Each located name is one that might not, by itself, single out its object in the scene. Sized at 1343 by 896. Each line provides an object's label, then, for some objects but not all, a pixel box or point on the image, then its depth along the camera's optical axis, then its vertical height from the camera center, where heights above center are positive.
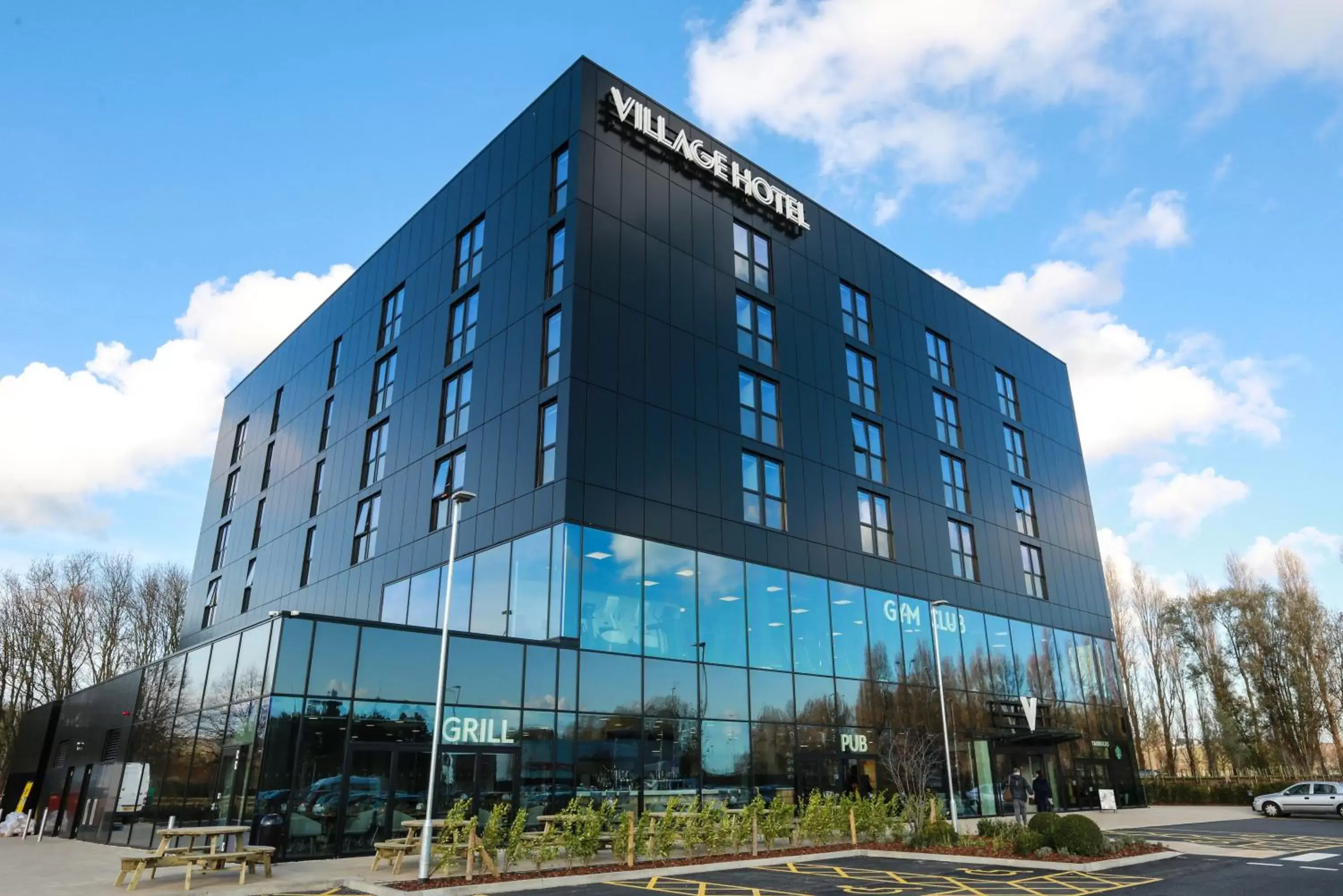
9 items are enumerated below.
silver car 34.88 -1.95
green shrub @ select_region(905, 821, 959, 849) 21.72 -2.05
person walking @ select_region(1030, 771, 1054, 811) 29.72 -1.42
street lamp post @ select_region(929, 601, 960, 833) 25.59 +0.35
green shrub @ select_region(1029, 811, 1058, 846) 19.42 -1.61
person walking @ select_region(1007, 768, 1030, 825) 26.39 -1.21
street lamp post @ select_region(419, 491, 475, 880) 15.90 +0.36
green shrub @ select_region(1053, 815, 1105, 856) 18.91 -1.82
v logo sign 34.31 +1.73
